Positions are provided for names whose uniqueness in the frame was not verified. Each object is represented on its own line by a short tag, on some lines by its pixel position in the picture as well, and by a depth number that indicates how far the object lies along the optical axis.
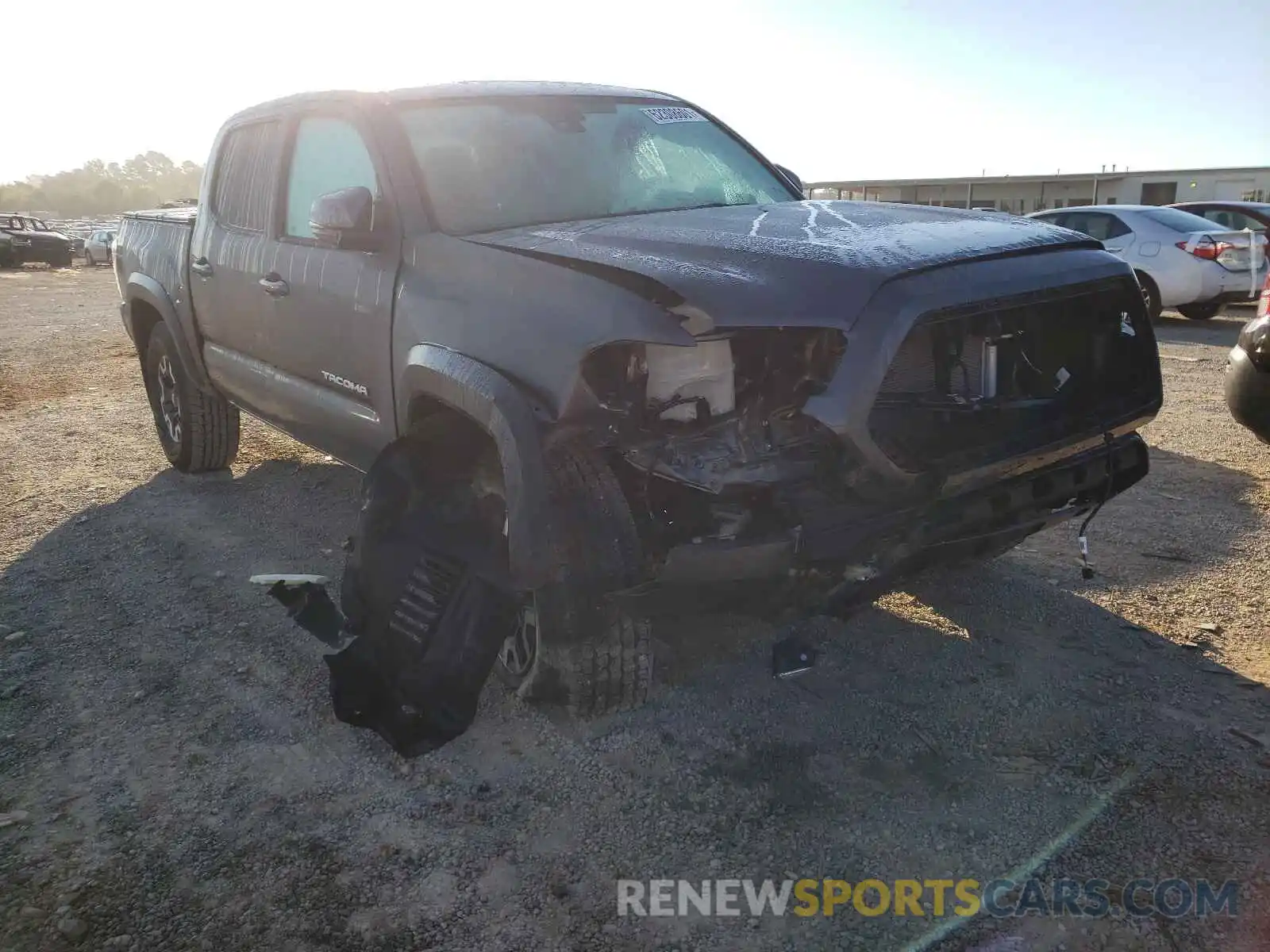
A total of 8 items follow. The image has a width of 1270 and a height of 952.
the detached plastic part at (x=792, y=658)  2.80
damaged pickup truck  2.48
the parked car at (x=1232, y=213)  11.63
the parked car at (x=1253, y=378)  4.64
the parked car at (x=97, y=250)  27.16
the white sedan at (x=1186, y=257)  11.11
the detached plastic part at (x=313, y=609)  3.40
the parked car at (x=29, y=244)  26.12
